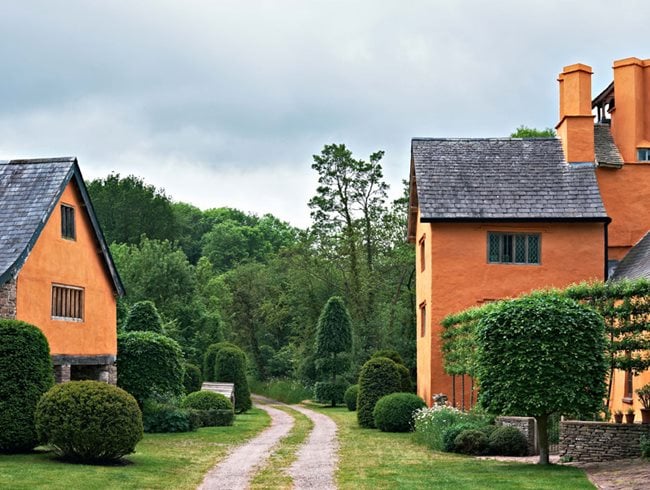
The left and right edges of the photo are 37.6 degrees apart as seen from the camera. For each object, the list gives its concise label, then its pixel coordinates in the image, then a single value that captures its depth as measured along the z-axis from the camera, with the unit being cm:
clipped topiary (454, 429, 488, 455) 2338
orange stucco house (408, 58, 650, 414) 3325
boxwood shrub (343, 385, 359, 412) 4684
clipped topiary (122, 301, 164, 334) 3906
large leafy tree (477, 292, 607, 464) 1917
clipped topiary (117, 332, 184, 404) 3278
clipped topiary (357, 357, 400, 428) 3403
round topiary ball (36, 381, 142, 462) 1977
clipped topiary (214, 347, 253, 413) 4603
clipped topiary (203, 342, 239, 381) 5041
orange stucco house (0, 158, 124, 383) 2670
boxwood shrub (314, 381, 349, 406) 5222
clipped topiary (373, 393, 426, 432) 3138
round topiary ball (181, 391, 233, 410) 3625
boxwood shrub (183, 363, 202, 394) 4512
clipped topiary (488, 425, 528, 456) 2319
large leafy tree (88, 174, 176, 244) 7612
